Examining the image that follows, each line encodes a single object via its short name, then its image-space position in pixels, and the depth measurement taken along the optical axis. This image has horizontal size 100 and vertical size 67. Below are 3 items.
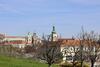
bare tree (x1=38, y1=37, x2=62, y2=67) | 26.23
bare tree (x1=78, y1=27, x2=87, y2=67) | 34.25
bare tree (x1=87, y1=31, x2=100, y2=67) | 31.70
